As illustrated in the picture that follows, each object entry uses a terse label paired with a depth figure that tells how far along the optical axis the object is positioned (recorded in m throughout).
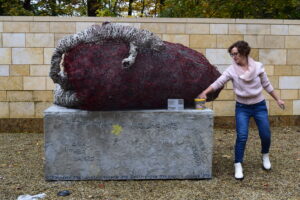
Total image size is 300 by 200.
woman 4.18
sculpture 3.91
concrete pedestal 4.07
